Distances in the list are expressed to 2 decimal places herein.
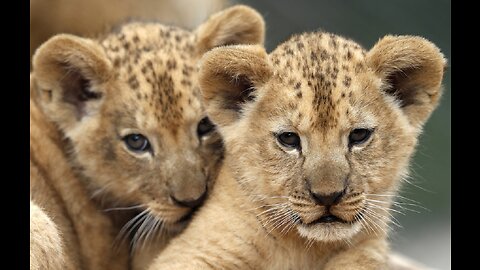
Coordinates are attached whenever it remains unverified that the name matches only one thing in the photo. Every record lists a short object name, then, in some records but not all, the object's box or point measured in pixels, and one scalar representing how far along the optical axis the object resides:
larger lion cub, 7.26
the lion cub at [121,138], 8.42
